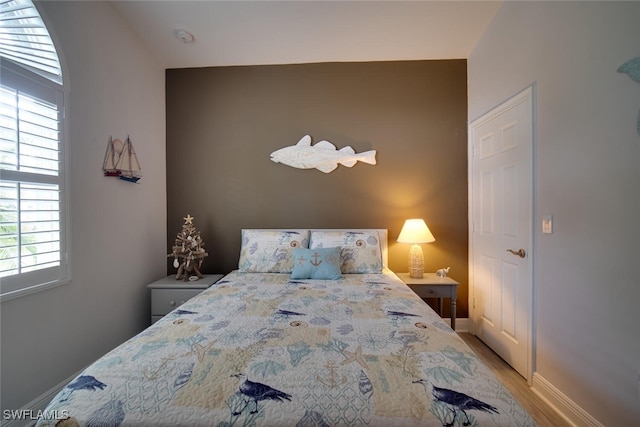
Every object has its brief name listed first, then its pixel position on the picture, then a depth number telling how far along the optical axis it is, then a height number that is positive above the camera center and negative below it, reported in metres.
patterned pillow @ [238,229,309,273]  2.28 -0.34
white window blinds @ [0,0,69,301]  1.30 +0.32
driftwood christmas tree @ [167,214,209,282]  2.34 -0.37
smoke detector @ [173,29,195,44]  2.21 +1.60
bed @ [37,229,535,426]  0.69 -0.55
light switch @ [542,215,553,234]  1.58 -0.08
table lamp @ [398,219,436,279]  2.31 -0.25
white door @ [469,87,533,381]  1.78 -0.13
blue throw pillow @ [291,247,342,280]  2.06 -0.44
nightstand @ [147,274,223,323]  2.20 -0.73
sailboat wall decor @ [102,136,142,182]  1.94 +0.43
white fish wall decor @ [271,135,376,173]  2.58 +0.59
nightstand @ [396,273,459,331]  2.23 -0.69
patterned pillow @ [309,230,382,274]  2.23 -0.32
